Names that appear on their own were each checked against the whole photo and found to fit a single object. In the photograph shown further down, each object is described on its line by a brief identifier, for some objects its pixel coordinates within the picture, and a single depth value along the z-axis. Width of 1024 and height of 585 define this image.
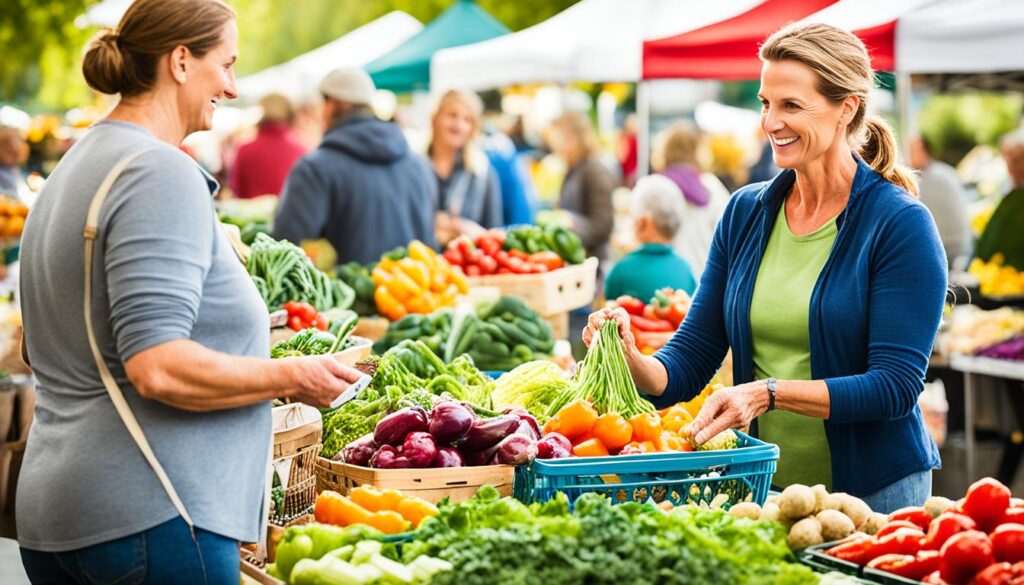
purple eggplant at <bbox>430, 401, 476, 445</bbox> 3.37
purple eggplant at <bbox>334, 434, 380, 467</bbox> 3.44
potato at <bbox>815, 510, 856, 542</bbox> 2.95
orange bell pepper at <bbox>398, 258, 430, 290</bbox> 6.82
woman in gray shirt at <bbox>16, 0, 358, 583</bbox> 2.54
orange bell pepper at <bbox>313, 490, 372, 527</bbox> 3.03
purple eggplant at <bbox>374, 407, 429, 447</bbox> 3.41
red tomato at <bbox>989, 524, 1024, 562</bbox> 2.66
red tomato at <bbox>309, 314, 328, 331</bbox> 5.39
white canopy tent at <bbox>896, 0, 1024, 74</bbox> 5.88
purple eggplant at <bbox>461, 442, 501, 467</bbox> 3.35
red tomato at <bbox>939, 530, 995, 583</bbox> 2.63
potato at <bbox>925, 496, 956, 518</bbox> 2.95
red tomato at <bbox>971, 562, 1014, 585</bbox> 2.57
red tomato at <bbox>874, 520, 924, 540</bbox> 2.88
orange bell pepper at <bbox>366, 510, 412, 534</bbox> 2.97
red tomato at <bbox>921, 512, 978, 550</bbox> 2.76
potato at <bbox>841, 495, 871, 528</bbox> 3.04
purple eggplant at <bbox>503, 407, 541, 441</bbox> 3.46
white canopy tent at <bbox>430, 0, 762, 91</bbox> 8.26
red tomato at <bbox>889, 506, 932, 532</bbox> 2.94
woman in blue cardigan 3.36
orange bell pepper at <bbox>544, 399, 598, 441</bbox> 3.51
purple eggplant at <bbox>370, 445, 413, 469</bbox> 3.30
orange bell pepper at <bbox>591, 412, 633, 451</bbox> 3.43
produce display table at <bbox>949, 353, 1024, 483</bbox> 8.11
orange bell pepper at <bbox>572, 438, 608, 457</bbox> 3.40
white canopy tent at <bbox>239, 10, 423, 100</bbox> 15.37
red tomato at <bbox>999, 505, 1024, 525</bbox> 2.79
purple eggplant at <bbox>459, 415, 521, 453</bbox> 3.36
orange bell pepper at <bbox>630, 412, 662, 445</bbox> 3.47
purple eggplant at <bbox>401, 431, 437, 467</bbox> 3.29
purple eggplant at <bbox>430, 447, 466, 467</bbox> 3.31
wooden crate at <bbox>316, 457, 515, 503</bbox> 3.25
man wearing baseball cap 7.51
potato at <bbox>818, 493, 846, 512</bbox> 3.04
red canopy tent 6.81
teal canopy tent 12.09
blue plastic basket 3.16
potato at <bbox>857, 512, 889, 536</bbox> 3.03
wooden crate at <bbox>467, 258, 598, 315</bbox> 7.39
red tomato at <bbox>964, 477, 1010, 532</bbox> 2.83
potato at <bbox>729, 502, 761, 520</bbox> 3.04
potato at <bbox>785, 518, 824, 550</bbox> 2.91
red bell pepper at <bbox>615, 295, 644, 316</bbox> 6.39
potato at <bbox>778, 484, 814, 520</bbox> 2.98
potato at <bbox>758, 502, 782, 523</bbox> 2.99
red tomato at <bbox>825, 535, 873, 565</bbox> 2.80
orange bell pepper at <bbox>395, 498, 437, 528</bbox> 3.04
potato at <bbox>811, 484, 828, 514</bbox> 3.03
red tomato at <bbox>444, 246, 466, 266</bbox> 7.68
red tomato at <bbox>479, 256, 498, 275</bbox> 7.63
